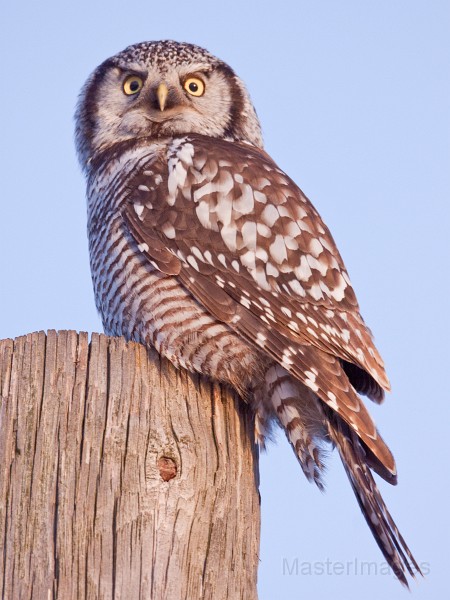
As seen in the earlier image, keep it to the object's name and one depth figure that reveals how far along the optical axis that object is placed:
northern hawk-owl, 6.52
